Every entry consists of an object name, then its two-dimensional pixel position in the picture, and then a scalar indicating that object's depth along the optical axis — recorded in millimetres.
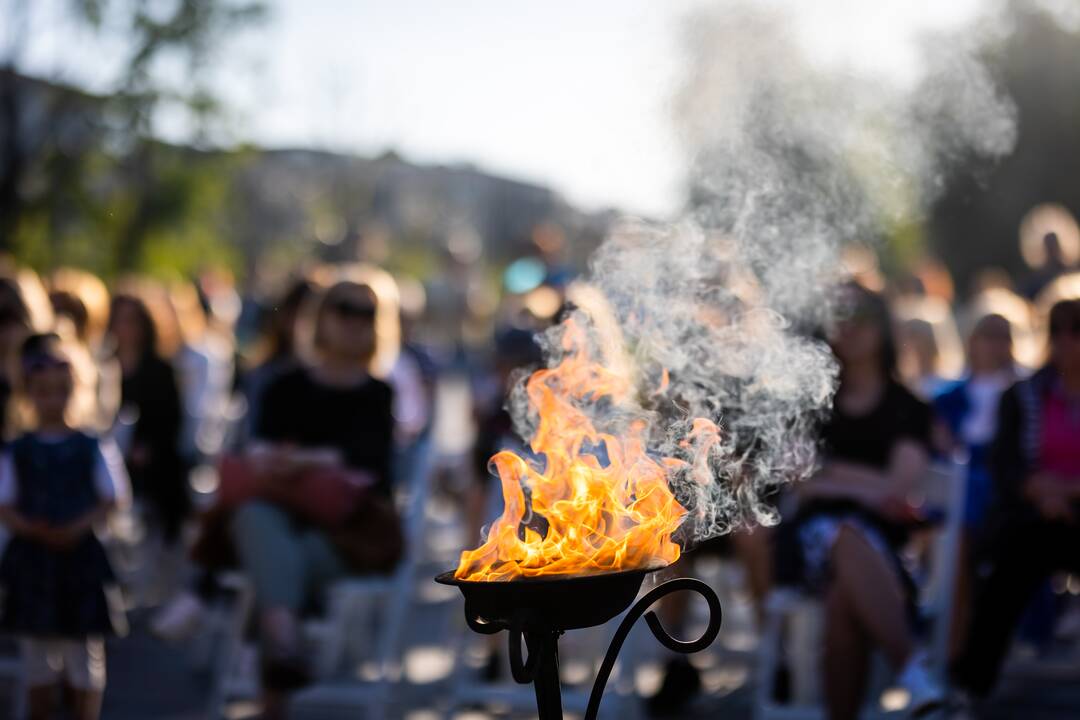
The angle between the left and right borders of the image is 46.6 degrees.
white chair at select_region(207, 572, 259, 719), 4805
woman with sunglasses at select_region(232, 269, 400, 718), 4656
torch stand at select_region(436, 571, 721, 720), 2385
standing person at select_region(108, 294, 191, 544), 6902
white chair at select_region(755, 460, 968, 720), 4531
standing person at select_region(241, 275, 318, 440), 5961
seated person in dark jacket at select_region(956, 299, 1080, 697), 4473
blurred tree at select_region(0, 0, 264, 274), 13898
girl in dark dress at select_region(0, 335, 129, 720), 4441
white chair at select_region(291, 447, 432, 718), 4785
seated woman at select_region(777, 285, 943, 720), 4246
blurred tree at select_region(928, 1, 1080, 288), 12531
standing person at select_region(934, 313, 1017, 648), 6125
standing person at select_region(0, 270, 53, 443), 5648
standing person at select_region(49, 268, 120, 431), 6961
